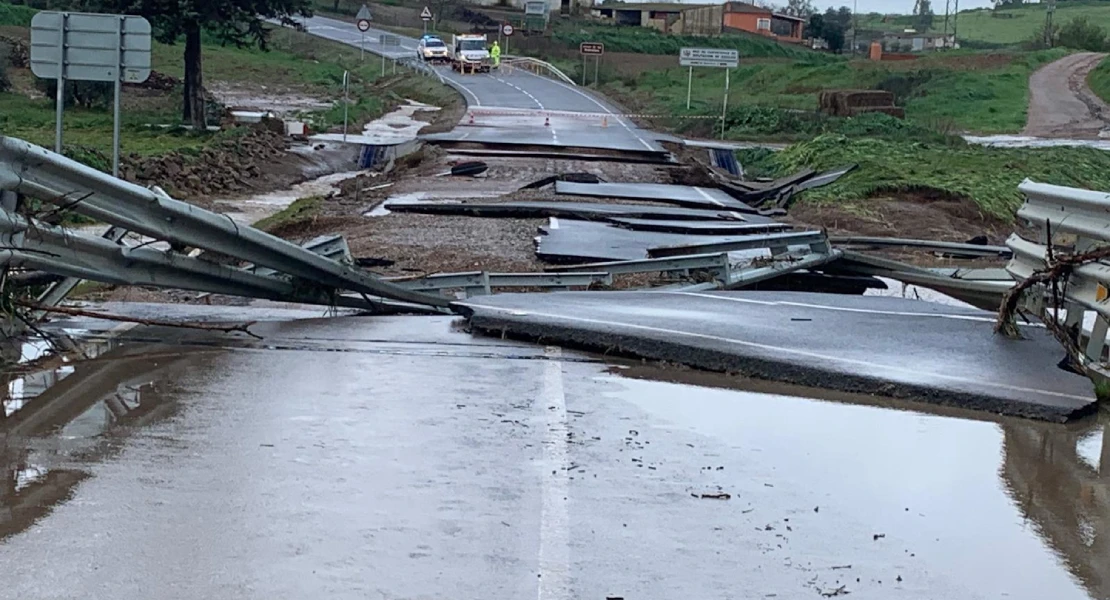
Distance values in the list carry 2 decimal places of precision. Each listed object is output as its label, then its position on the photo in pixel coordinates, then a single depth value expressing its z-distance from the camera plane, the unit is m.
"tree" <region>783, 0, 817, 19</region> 178.62
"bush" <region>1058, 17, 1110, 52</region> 115.31
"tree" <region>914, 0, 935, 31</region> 187.68
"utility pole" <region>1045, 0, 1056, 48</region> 115.59
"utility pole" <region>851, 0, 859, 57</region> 134.30
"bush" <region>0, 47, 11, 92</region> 46.05
